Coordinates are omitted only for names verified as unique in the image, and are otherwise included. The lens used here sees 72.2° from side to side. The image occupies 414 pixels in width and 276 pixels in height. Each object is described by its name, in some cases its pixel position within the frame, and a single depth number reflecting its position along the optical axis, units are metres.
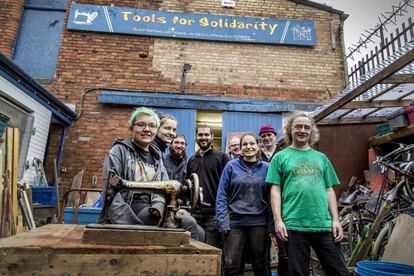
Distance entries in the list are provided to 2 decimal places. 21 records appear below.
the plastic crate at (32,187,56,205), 5.18
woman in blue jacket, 2.48
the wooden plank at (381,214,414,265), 2.82
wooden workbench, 1.03
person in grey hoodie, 1.62
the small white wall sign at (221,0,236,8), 7.71
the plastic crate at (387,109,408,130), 4.64
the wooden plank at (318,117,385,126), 5.99
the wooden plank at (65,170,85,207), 6.04
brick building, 6.60
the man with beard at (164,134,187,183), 2.94
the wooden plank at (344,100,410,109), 5.01
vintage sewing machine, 1.53
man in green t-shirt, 2.06
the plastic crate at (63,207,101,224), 4.32
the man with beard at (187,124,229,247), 2.89
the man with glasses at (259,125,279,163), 3.51
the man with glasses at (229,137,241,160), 3.76
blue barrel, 2.17
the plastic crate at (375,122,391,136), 5.33
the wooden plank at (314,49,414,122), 3.20
